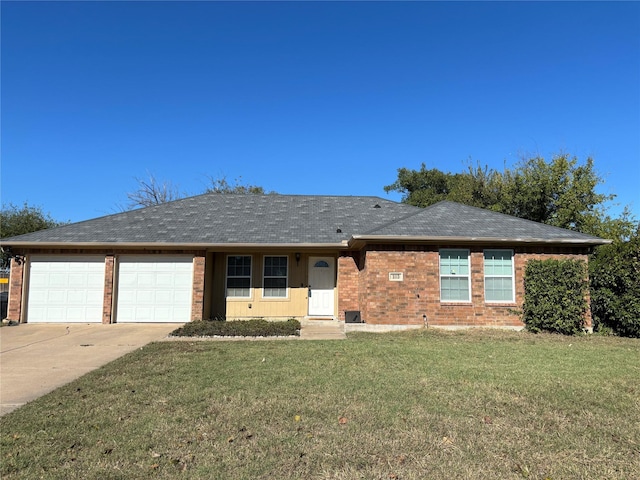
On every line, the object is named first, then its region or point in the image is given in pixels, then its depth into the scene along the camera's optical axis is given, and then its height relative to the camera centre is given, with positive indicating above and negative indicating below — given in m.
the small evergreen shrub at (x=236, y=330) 10.24 -1.35
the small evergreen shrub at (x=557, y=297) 10.91 -0.43
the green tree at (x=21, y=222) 27.40 +3.68
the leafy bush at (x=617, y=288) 10.48 -0.18
